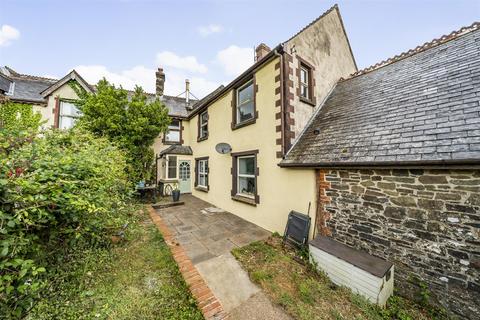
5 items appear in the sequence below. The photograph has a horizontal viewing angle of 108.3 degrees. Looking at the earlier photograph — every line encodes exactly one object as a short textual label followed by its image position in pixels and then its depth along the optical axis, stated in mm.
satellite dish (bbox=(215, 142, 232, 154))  7582
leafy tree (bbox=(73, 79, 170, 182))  8812
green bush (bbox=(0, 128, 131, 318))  2010
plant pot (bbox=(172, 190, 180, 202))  9200
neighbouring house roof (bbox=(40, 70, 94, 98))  9594
